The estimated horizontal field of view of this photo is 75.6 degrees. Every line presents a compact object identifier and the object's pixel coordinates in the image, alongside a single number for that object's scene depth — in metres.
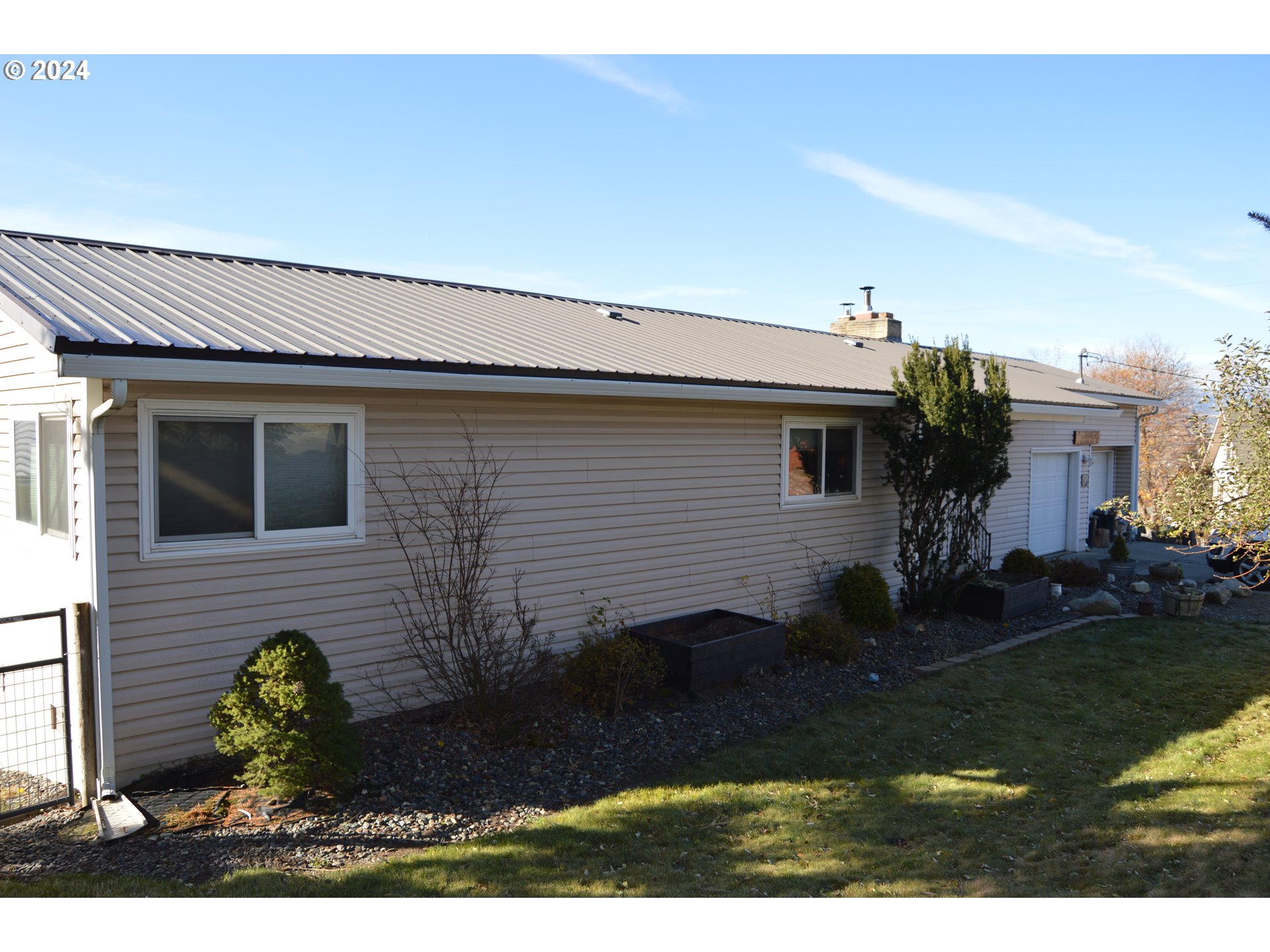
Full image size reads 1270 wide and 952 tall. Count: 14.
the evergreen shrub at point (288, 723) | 4.96
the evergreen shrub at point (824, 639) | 8.82
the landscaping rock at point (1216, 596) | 12.58
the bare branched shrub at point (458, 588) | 6.48
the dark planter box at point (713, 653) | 7.42
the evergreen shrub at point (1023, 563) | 13.09
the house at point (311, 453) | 5.33
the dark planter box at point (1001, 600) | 11.20
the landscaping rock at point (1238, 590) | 12.98
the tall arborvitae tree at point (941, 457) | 10.27
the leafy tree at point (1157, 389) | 31.48
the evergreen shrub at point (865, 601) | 10.11
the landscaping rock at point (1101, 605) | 11.88
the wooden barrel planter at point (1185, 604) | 11.66
